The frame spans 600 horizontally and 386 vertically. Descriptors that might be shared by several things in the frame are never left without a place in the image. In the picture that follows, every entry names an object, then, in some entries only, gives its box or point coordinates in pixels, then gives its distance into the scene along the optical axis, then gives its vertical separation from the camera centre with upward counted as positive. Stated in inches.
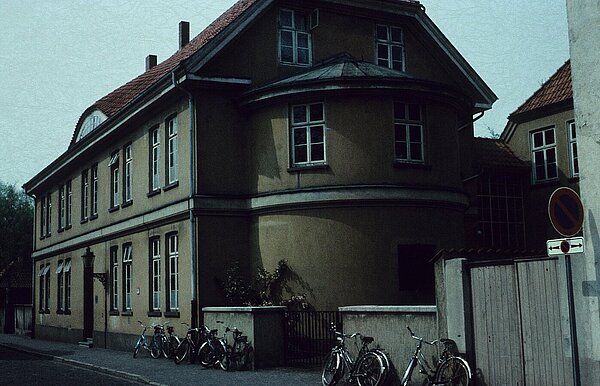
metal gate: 723.4 -35.6
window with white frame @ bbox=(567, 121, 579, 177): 1063.6 +176.8
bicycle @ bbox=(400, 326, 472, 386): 486.3 -45.2
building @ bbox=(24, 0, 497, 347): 803.4 +143.2
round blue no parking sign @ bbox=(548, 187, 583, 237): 381.4 +35.2
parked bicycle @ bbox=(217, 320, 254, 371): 716.7 -47.6
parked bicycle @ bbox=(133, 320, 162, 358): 887.7 -47.0
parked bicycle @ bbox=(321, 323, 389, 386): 557.6 -48.6
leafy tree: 2810.0 +260.6
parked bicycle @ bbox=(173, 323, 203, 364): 810.8 -44.0
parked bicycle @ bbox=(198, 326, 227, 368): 739.9 -45.9
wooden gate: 443.5 -19.2
